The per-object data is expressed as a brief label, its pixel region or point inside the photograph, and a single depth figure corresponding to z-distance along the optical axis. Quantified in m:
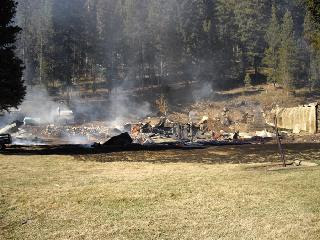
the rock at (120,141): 26.80
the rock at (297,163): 16.80
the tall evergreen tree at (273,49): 67.01
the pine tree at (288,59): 63.28
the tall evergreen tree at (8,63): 23.59
